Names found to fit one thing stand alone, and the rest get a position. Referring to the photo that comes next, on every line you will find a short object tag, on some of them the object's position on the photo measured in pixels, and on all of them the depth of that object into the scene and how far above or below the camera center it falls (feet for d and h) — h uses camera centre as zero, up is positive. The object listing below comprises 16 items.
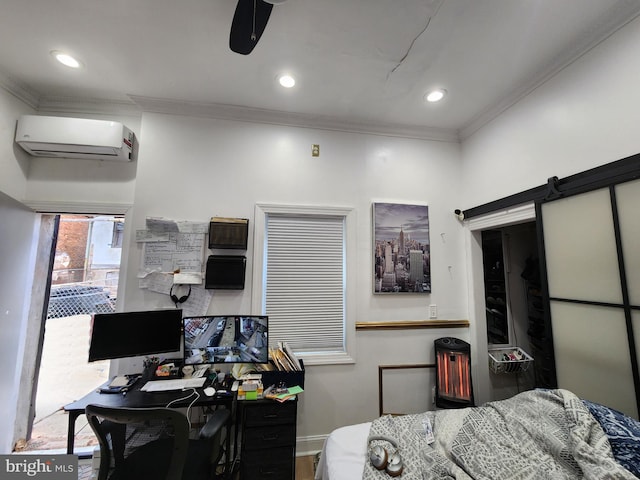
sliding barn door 4.99 -0.25
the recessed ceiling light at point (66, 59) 6.43 +5.13
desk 5.40 -2.73
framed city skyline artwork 8.84 +0.88
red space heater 8.19 -3.04
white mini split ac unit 7.17 +3.60
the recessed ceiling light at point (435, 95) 7.65 +5.19
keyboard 6.29 -2.65
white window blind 8.33 -0.24
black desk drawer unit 6.16 -3.79
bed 3.86 -2.71
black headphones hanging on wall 7.64 -0.71
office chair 3.81 -2.49
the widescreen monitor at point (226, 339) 7.09 -1.73
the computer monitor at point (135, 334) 6.34 -1.50
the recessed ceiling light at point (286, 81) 7.11 +5.13
